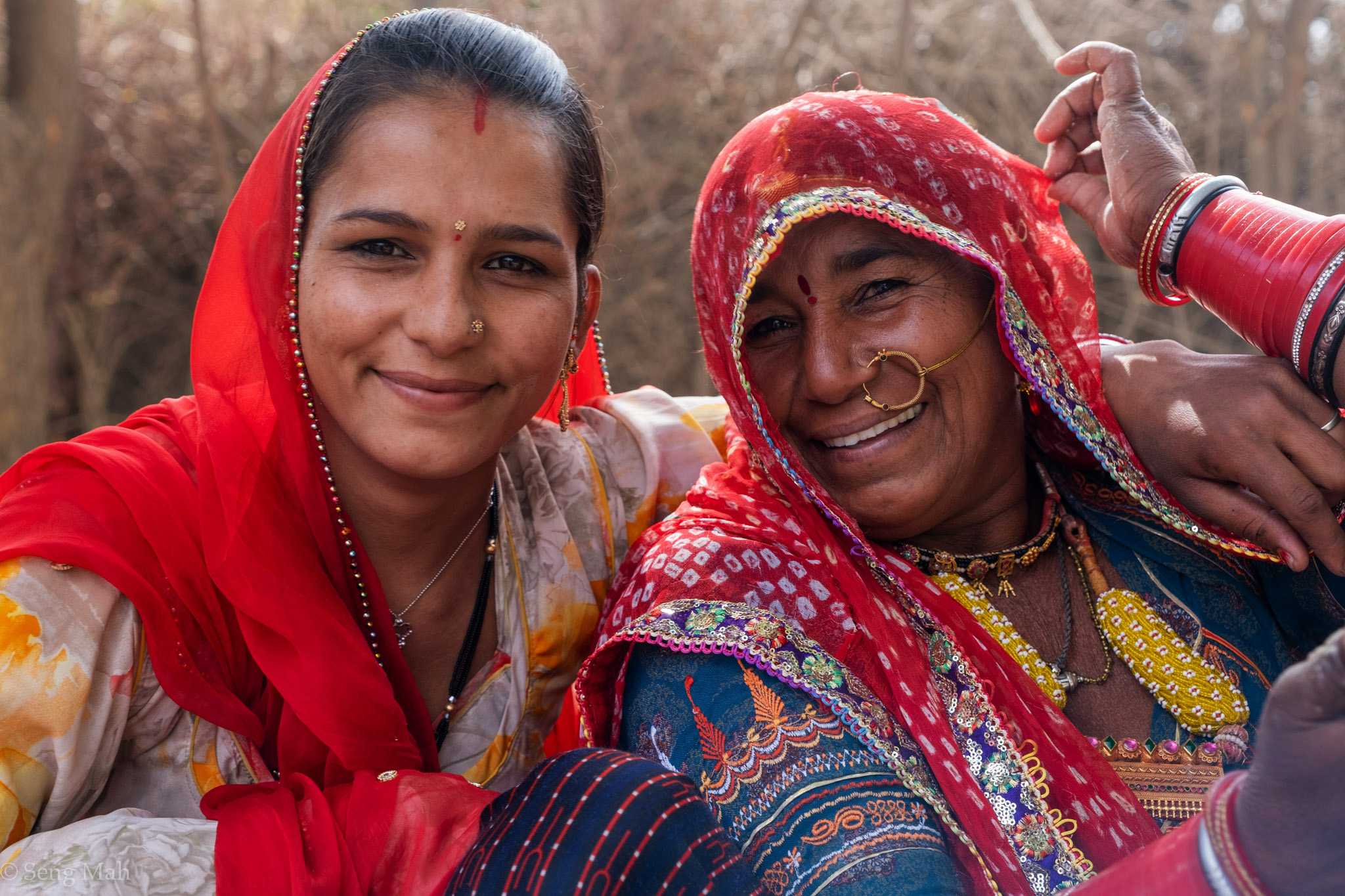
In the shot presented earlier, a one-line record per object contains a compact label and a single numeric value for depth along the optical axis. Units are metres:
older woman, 0.74
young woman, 0.73
